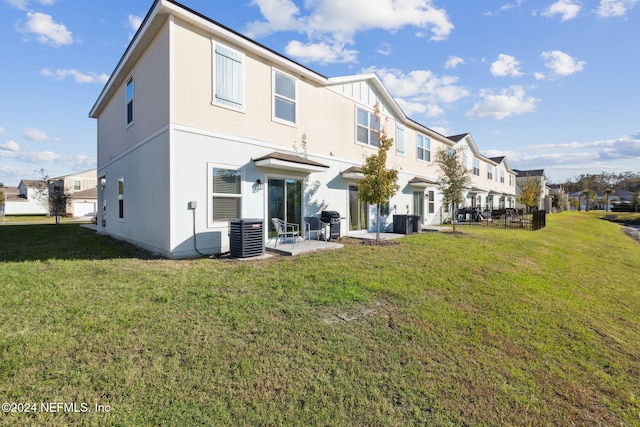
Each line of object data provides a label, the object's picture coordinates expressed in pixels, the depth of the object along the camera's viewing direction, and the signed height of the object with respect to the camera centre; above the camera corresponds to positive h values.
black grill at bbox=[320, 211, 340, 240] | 11.45 -0.44
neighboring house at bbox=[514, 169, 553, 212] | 42.97 +4.35
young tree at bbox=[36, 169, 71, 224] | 23.33 +1.08
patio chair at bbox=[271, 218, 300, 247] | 9.17 -0.67
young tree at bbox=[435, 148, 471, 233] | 15.06 +1.55
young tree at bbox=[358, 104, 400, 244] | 10.97 +1.12
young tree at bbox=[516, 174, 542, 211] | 27.42 +1.42
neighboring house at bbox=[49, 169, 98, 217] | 41.02 +2.55
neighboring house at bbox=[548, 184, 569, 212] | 49.08 +1.98
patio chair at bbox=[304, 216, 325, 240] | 11.20 -0.63
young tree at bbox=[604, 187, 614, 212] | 61.72 +2.96
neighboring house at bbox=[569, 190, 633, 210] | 71.50 +2.55
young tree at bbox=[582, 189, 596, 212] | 61.53 +3.05
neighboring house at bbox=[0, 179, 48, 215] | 47.19 +0.88
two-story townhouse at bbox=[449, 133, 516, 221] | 27.16 +3.63
